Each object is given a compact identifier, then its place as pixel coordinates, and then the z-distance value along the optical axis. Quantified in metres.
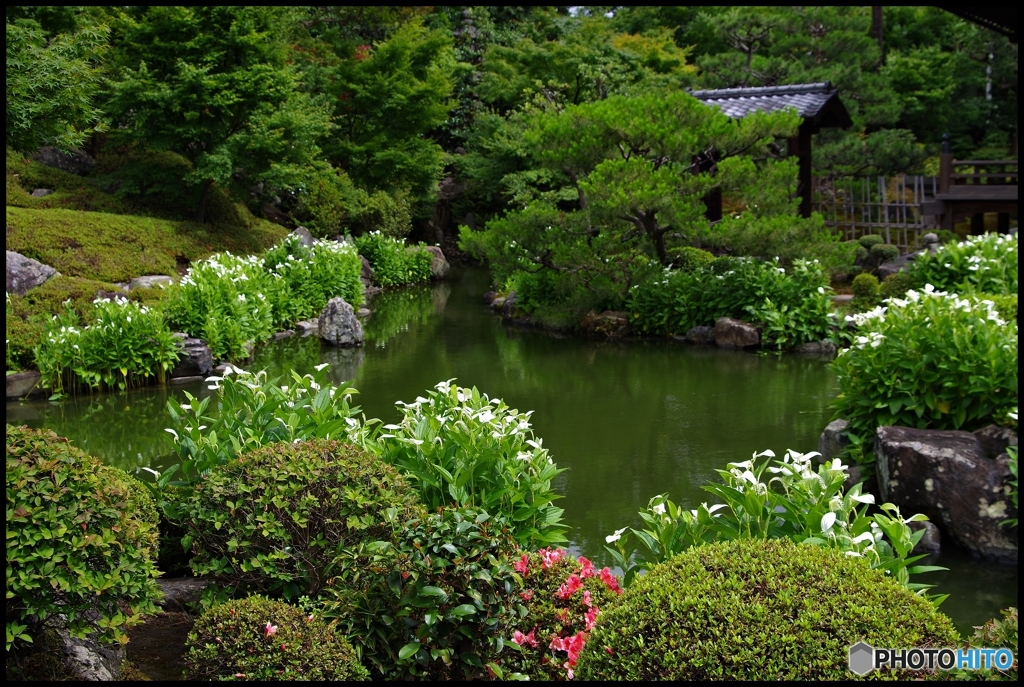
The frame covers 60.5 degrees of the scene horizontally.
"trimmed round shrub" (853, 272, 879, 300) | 11.75
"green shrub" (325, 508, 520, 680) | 3.00
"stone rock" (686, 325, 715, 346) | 11.03
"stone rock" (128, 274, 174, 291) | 11.48
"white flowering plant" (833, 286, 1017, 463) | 5.43
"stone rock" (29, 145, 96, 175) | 15.07
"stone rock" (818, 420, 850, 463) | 6.11
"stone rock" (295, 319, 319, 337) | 12.25
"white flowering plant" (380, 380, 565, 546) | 4.00
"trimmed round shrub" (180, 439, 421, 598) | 3.37
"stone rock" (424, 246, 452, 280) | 19.47
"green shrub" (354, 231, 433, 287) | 17.48
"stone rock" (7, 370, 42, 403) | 8.69
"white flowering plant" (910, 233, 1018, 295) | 8.98
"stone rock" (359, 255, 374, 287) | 16.83
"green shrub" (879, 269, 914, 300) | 10.66
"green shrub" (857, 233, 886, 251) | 15.96
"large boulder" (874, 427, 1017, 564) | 4.83
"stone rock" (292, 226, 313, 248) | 16.09
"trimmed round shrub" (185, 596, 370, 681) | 2.76
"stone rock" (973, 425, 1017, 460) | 5.09
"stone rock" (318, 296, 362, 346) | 11.46
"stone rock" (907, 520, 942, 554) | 4.92
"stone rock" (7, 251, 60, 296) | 10.36
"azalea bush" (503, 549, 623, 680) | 3.10
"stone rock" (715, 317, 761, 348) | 10.57
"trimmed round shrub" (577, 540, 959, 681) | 2.40
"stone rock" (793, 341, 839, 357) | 10.29
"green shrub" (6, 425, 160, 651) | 2.90
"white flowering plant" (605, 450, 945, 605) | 3.35
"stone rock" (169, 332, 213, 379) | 9.36
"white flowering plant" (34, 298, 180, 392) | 8.80
